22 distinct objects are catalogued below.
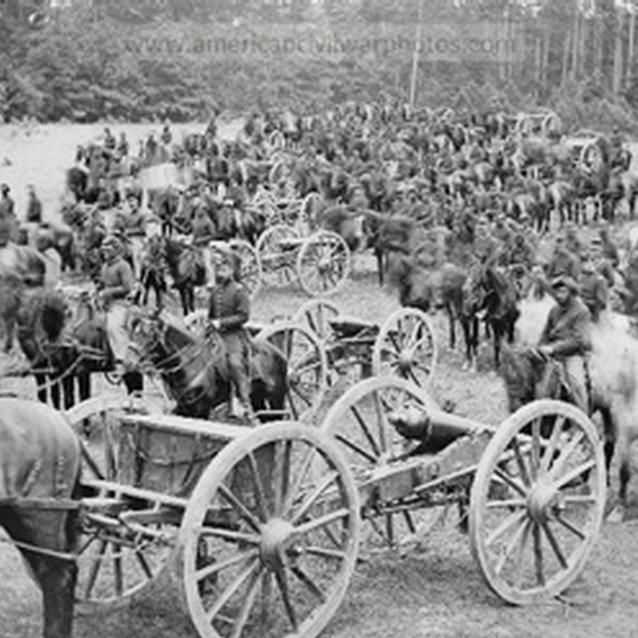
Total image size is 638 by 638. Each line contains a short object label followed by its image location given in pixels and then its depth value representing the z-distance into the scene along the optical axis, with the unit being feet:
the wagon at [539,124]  114.42
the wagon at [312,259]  64.54
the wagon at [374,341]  43.93
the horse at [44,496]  21.33
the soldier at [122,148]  101.17
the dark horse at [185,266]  57.87
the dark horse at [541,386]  32.86
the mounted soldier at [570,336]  32.53
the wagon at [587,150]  92.02
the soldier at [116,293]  39.99
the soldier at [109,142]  101.96
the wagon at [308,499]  21.80
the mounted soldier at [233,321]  34.86
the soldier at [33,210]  68.18
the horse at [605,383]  32.94
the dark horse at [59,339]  39.81
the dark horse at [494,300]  49.32
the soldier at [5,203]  61.84
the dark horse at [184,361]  33.06
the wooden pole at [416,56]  171.32
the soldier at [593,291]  37.73
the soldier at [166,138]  107.39
